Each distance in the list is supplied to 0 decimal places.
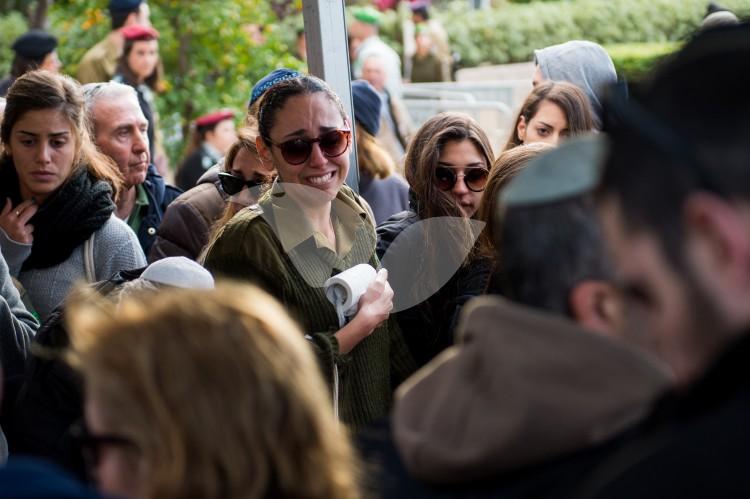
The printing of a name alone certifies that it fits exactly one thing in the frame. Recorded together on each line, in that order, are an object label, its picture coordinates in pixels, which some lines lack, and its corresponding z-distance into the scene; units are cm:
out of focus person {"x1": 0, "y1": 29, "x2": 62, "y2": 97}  1445
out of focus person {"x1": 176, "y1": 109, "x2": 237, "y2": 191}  1382
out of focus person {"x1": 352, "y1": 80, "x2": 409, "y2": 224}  1004
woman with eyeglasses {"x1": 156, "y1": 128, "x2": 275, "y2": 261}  808
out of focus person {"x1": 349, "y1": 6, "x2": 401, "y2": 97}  1975
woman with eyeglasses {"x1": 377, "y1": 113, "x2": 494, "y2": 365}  664
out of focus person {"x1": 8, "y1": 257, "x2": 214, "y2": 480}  510
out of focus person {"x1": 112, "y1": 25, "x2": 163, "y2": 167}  1352
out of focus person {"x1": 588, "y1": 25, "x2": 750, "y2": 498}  235
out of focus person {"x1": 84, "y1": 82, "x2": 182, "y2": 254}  915
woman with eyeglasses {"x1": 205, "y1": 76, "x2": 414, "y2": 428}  578
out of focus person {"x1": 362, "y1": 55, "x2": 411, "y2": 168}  1363
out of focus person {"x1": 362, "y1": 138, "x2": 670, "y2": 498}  264
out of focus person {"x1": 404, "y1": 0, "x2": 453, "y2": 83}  2759
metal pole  752
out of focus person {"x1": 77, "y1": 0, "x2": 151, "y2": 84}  1376
